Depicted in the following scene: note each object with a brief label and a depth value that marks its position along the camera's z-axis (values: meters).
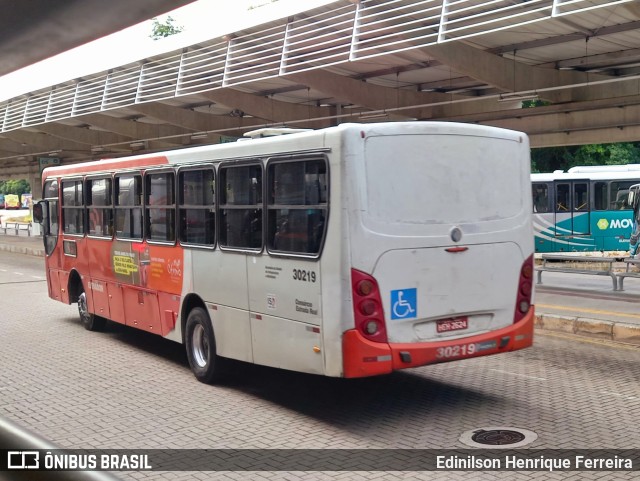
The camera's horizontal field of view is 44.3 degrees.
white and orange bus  7.10
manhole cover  6.63
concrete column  49.66
